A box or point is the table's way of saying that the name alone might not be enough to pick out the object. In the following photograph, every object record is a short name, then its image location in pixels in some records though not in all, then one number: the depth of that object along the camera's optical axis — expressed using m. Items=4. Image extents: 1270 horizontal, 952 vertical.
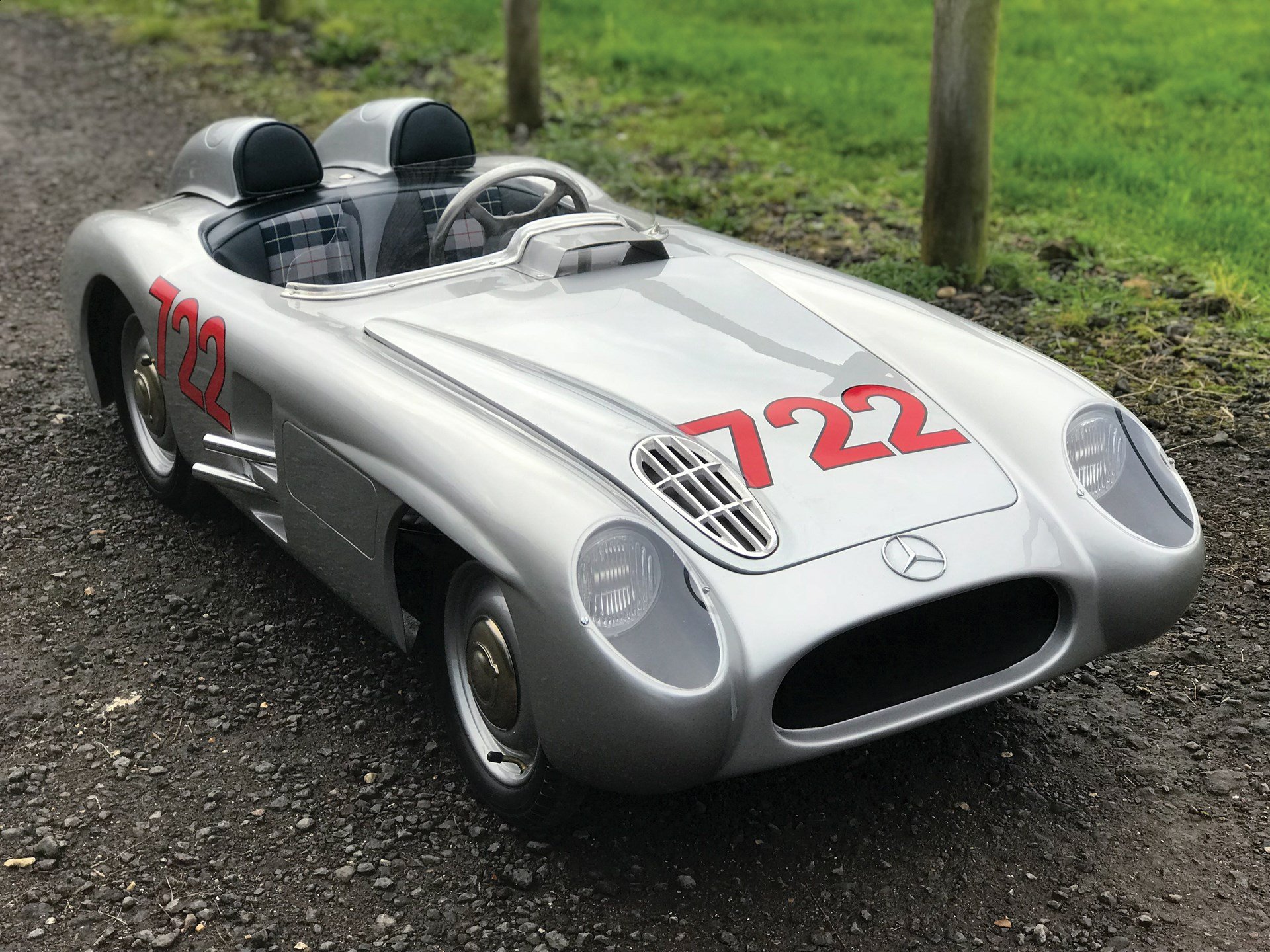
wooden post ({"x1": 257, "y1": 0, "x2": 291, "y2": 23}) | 10.43
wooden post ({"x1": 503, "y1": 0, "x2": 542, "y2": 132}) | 7.54
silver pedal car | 2.24
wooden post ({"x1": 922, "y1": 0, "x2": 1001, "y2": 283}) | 5.00
